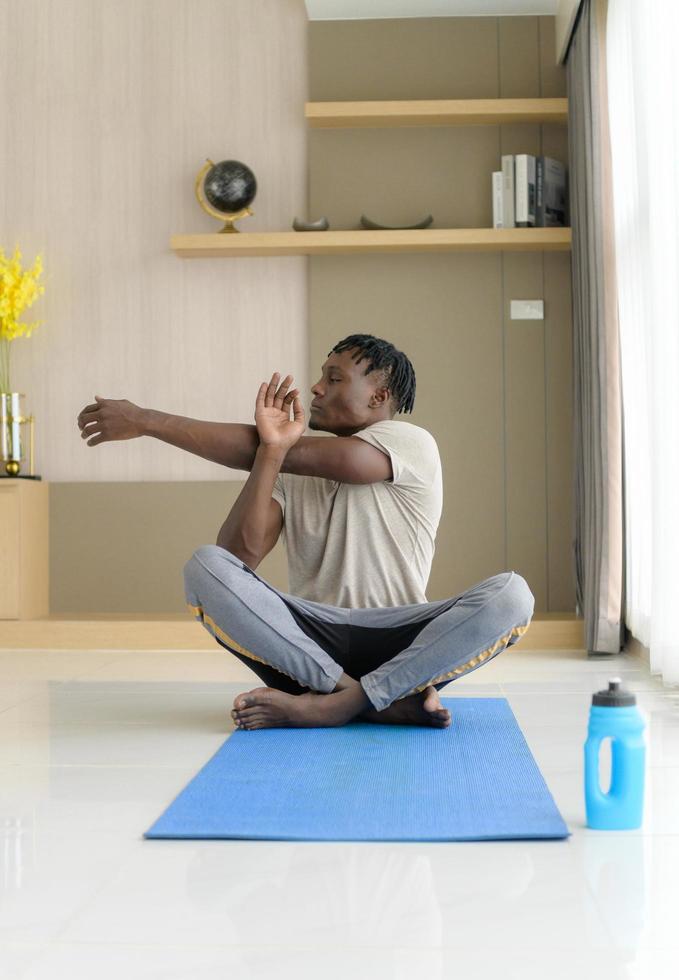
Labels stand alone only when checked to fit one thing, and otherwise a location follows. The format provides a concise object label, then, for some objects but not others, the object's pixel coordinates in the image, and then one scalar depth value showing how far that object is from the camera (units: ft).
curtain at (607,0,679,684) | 10.00
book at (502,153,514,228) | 15.06
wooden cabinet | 14.66
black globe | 15.29
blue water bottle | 5.09
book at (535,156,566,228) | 14.94
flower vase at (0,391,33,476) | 15.17
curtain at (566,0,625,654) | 12.60
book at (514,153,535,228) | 14.92
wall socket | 15.37
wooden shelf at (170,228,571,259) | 14.74
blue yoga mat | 5.31
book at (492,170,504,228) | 15.08
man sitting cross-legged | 7.60
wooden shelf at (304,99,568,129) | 14.92
